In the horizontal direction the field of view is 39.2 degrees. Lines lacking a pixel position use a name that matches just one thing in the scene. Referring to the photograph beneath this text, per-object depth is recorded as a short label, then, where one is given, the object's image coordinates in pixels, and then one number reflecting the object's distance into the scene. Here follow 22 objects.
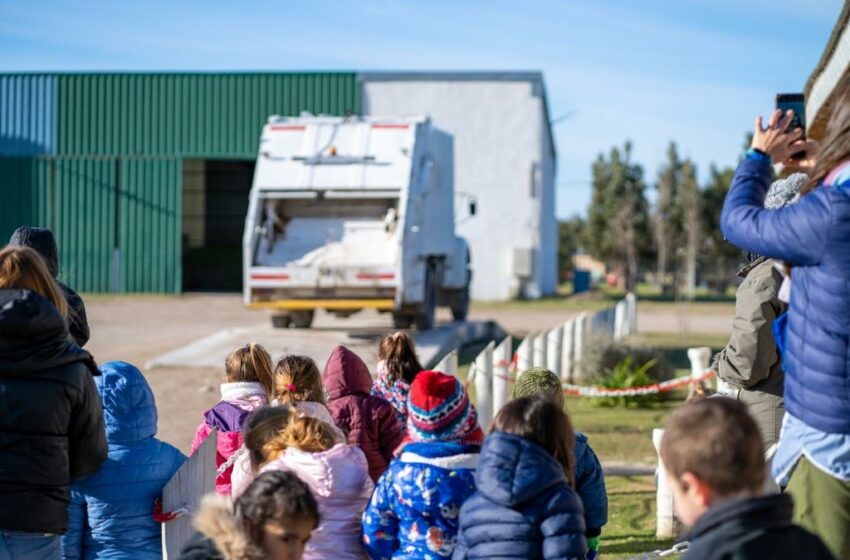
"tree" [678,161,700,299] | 45.79
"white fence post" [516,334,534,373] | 11.66
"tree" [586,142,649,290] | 49.81
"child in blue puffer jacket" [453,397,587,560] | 3.62
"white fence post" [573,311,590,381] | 15.46
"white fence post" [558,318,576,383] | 15.47
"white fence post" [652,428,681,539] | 7.18
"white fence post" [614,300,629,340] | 20.88
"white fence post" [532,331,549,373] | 12.45
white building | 36.72
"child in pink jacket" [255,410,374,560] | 4.21
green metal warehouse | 35.69
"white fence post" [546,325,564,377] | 13.38
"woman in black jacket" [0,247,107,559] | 3.85
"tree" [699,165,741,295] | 49.94
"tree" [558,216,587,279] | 63.03
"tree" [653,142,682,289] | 48.12
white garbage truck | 17.86
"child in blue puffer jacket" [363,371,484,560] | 4.06
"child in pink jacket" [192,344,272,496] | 5.57
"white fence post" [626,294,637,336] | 23.32
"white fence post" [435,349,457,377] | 8.97
